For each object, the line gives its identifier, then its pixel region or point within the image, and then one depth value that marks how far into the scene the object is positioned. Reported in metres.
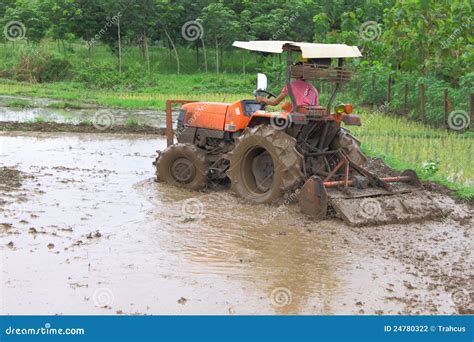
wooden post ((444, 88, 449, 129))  15.16
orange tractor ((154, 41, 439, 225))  7.55
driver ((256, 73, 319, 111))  7.99
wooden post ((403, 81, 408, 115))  17.20
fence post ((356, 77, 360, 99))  20.78
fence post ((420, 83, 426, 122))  16.17
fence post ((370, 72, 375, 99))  19.67
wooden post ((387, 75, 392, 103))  18.52
